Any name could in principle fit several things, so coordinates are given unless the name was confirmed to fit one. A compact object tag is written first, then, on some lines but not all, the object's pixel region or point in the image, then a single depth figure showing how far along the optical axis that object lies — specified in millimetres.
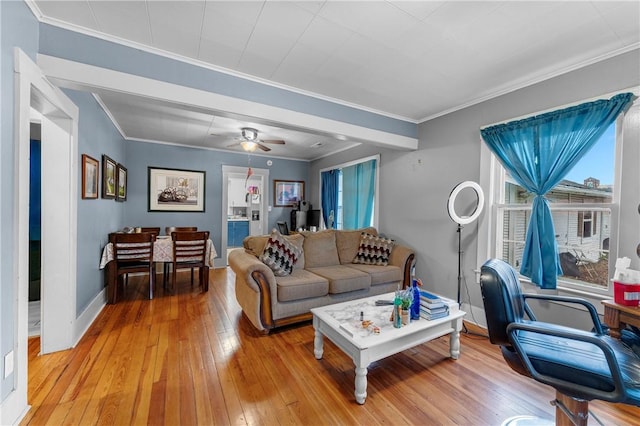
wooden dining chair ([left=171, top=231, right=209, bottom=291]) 3840
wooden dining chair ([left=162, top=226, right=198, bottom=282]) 5070
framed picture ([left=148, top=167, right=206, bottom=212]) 5109
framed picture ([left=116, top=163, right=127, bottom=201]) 4105
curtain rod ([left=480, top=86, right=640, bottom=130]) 2012
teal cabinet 7848
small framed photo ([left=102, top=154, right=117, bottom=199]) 3334
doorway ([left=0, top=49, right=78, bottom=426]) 2221
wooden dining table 3373
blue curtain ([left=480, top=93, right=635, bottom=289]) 2166
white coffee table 1777
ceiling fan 4008
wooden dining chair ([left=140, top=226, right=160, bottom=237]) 4728
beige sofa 2699
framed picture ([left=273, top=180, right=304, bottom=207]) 6324
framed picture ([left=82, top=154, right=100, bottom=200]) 2617
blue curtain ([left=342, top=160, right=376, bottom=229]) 4617
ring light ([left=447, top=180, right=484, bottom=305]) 2697
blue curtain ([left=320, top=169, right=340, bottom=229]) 5543
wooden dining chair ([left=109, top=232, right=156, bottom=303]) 3447
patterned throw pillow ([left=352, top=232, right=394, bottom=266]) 3750
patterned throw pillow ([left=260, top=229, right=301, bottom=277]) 3020
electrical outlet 1475
